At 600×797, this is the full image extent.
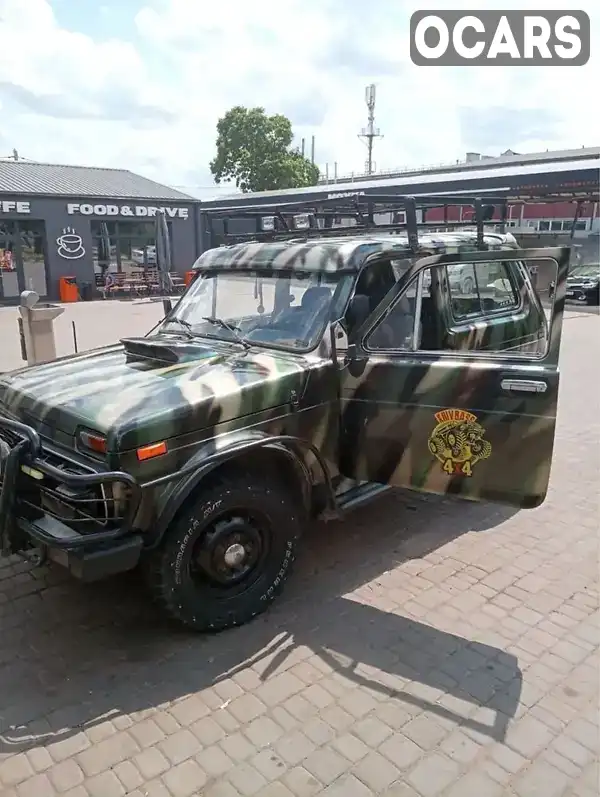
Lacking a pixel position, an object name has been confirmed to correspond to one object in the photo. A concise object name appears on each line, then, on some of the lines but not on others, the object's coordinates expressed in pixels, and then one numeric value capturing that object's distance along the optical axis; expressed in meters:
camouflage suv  3.15
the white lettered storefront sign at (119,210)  22.27
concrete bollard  7.35
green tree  43.72
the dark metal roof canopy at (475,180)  19.05
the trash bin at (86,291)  22.47
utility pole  55.66
